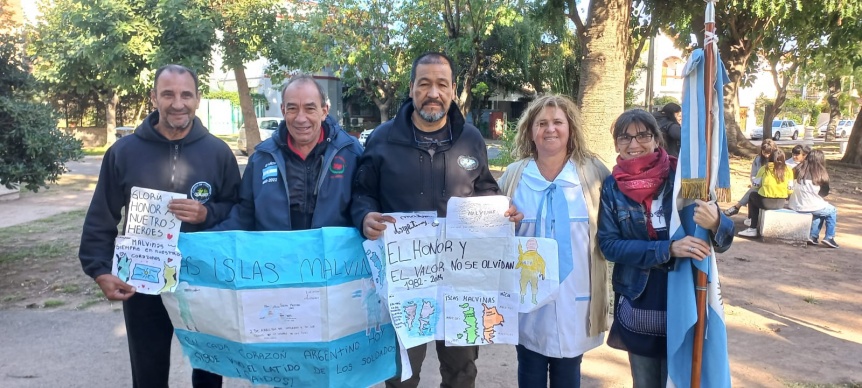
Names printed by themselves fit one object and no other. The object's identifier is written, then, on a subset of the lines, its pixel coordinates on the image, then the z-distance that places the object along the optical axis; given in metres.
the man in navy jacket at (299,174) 3.00
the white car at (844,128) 41.25
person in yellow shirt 9.56
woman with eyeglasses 2.86
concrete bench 8.99
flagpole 2.75
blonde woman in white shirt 3.00
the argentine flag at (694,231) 2.72
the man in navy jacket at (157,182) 2.98
